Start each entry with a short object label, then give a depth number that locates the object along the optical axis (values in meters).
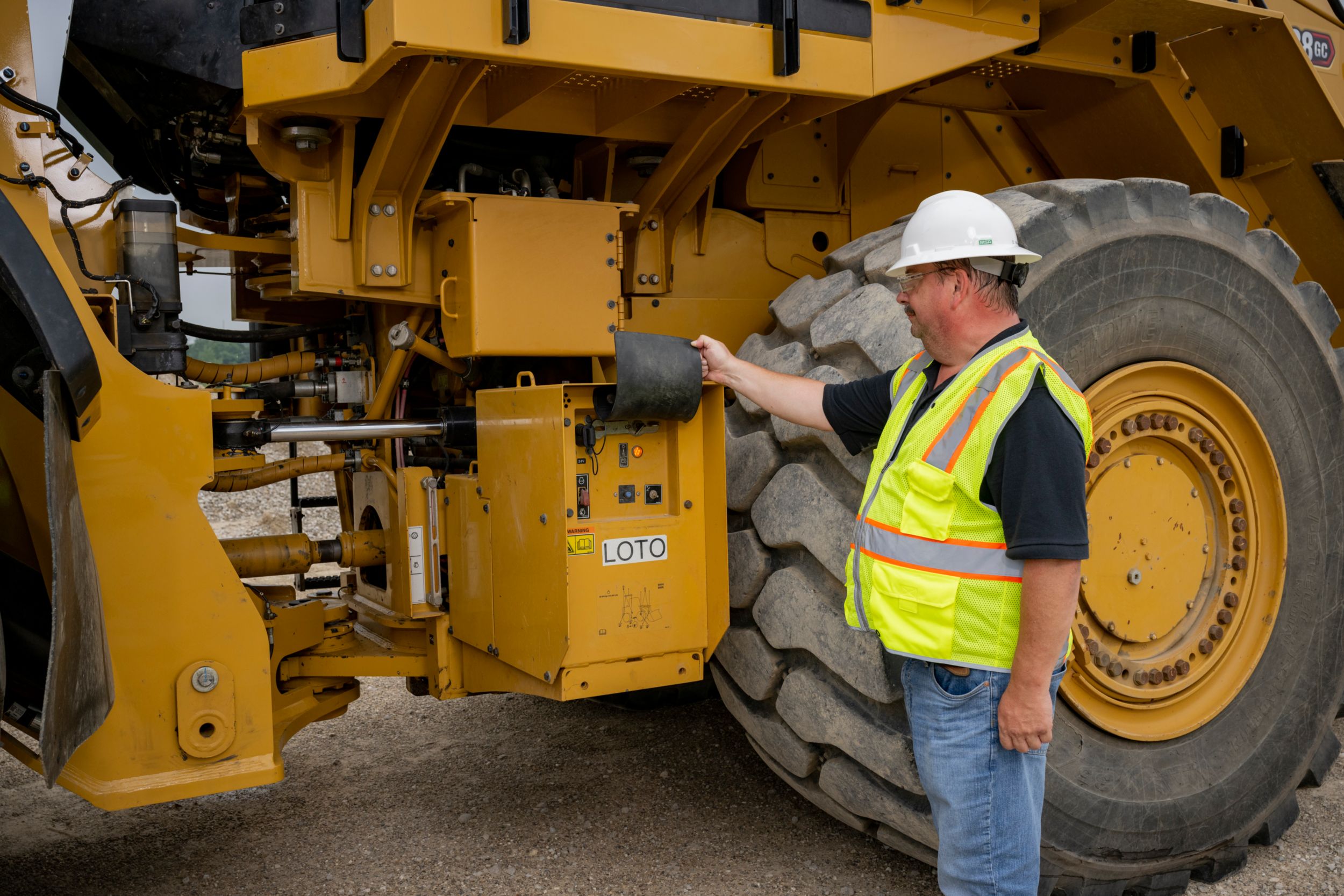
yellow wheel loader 2.54
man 2.17
